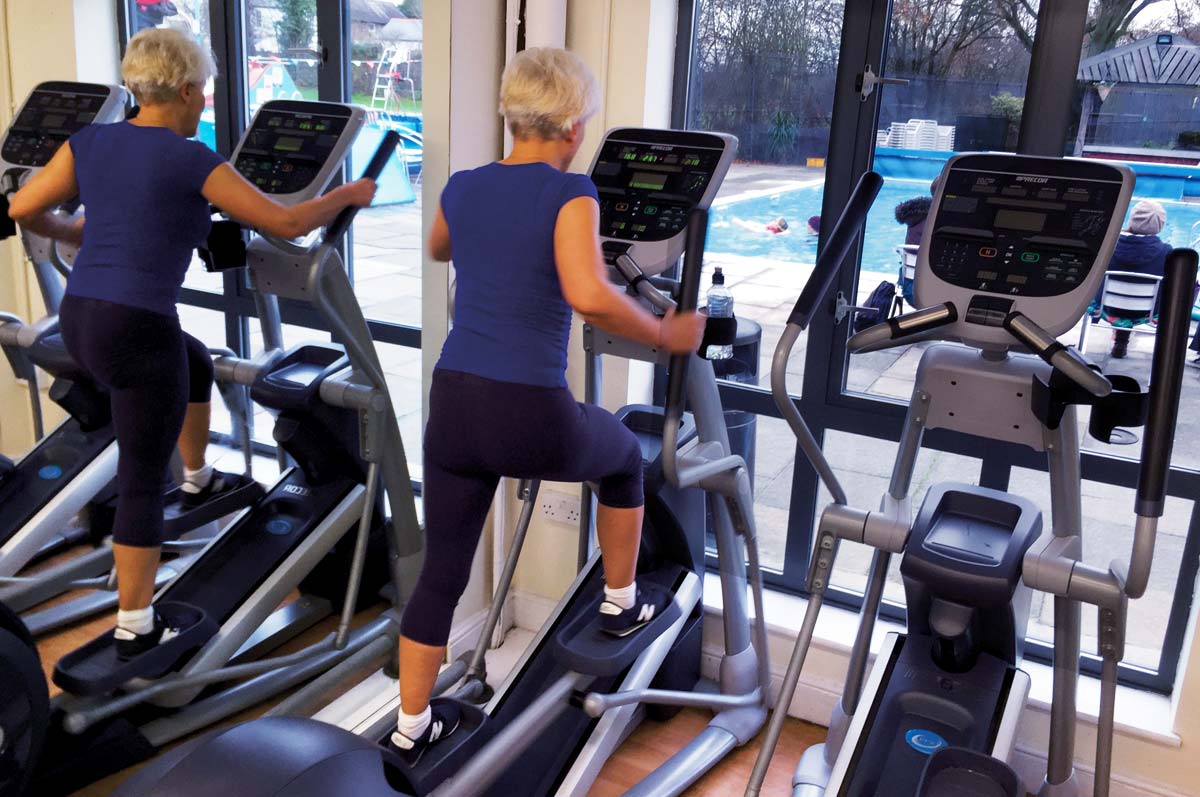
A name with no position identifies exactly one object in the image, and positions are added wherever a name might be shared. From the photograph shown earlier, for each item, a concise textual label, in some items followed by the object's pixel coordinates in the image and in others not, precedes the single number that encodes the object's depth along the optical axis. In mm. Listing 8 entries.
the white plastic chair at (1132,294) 2748
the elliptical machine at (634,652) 2139
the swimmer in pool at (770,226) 3178
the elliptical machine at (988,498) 1987
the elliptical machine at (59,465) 2545
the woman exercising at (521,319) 1956
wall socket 3287
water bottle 2365
